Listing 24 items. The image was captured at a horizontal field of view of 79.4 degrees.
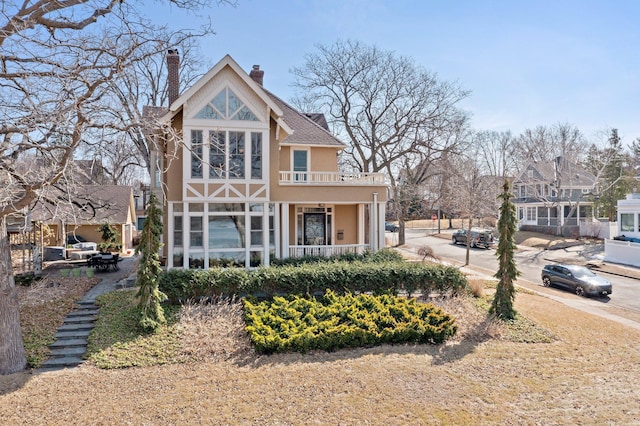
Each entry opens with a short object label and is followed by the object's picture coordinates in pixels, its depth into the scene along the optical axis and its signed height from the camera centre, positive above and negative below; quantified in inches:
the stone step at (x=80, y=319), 496.1 -141.7
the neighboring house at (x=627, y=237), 1122.7 -97.4
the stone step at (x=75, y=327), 476.1 -145.5
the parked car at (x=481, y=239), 1459.0 -112.7
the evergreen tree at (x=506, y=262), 551.5 -77.2
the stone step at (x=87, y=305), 537.3 -133.9
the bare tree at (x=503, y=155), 2228.5 +324.1
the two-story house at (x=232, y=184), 651.5 +45.9
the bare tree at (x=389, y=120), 1408.7 +332.1
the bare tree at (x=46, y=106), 340.2 +96.3
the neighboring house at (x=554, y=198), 1673.2 +57.5
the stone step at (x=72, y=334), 457.3 -149.3
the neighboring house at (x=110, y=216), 1115.3 -19.1
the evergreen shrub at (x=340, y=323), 434.3 -138.4
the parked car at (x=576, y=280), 778.2 -150.7
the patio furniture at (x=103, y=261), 770.8 -103.1
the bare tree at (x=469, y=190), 1202.6 +74.7
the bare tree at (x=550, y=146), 1701.5 +295.2
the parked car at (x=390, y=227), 2203.5 -102.2
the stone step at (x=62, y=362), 400.4 -160.0
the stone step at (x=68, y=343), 438.1 -153.0
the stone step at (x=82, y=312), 513.7 -137.7
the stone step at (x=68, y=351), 421.0 -156.8
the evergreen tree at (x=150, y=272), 464.4 -76.5
